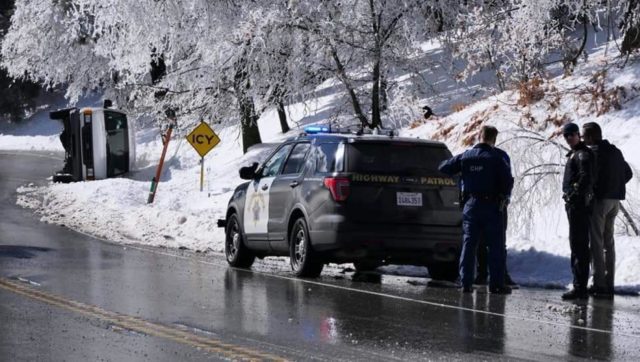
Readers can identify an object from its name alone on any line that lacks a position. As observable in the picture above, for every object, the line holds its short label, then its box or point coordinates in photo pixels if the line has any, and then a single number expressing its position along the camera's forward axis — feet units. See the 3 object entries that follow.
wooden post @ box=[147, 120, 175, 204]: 97.06
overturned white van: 131.95
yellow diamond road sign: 94.94
